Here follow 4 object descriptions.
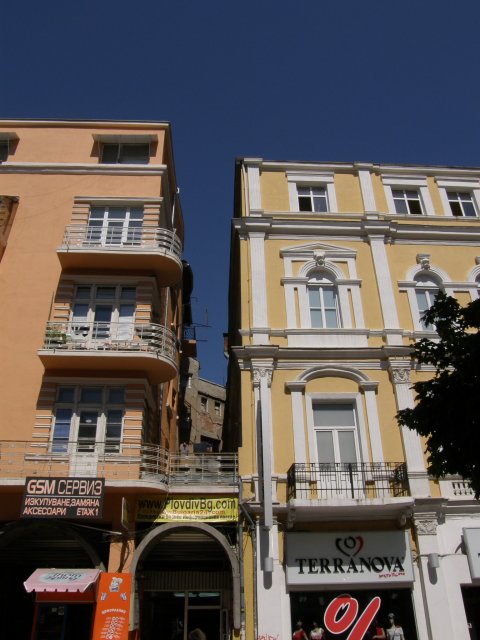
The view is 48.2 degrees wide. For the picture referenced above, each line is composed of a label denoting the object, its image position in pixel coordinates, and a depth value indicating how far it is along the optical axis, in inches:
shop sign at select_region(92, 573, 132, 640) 537.3
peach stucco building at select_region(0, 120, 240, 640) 575.2
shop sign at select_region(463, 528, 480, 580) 589.3
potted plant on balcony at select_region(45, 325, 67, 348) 647.8
